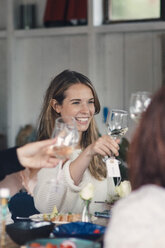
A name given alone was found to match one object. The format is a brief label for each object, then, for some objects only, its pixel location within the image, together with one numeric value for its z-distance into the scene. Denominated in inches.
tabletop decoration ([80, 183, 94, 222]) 98.2
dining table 89.0
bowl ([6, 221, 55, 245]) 86.3
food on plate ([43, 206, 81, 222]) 103.4
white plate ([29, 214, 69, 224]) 101.4
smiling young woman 120.8
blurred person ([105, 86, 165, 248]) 63.3
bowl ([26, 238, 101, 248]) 76.2
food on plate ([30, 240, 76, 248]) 75.6
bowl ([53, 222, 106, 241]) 83.6
